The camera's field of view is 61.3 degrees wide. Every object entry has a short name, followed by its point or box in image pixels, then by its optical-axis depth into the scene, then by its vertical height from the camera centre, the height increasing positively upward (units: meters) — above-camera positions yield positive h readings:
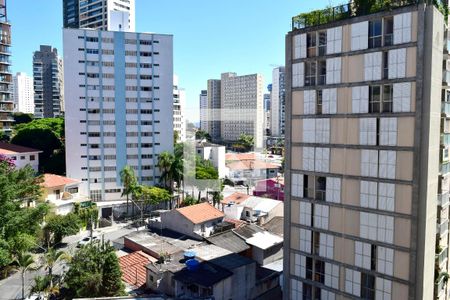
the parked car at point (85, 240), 42.15 -12.81
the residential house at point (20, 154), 59.53 -4.42
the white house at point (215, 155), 88.29 -6.56
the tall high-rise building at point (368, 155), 20.08 -1.58
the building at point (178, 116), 123.12 +3.74
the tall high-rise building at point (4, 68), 75.00 +11.67
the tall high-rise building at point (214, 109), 166.62 +8.06
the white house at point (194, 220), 38.75 -9.74
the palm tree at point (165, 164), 59.97 -5.89
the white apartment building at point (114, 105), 63.50 +3.70
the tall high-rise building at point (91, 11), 117.55 +37.81
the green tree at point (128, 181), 53.84 -7.76
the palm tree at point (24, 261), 28.69 -10.24
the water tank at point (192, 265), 27.78 -10.10
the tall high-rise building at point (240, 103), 148.62 +9.64
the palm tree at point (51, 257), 28.75 -9.99
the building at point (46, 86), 159.25 +17.12
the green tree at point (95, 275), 25.84 -10.18
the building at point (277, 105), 165.25 +9.87
